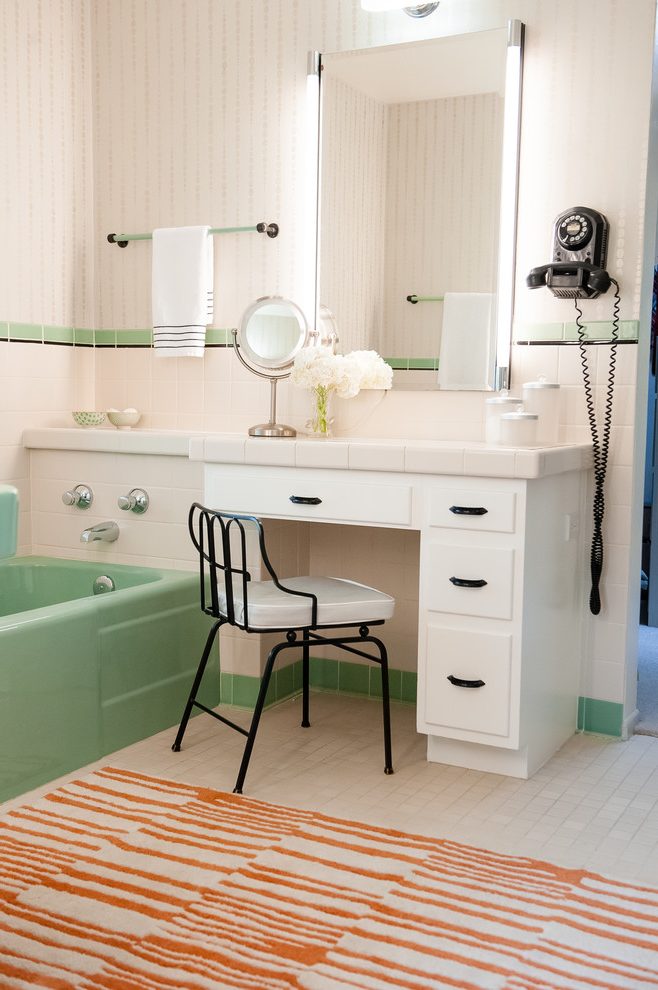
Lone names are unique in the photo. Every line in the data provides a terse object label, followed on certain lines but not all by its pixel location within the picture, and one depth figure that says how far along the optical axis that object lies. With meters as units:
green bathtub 2.62
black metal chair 2.64
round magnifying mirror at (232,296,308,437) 3.39
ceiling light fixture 3.28
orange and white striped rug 1.85
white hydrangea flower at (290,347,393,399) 3.18
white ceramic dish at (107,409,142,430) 3.76
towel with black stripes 3.63
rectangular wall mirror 3.21
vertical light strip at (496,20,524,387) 3.14
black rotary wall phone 3.02
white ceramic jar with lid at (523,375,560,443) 3.06
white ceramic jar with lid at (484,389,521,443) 3.07
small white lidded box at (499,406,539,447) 2.94
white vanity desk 2.70
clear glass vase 3.29
